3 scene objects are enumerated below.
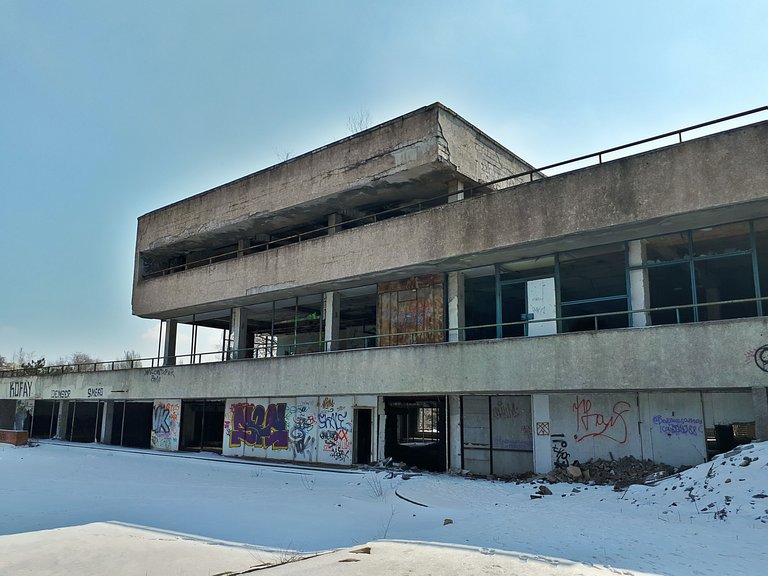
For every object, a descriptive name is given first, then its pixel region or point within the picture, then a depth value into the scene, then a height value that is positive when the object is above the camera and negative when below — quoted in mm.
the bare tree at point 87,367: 34953 +1944
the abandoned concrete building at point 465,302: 15039 +3825
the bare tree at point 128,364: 32469 +1953
